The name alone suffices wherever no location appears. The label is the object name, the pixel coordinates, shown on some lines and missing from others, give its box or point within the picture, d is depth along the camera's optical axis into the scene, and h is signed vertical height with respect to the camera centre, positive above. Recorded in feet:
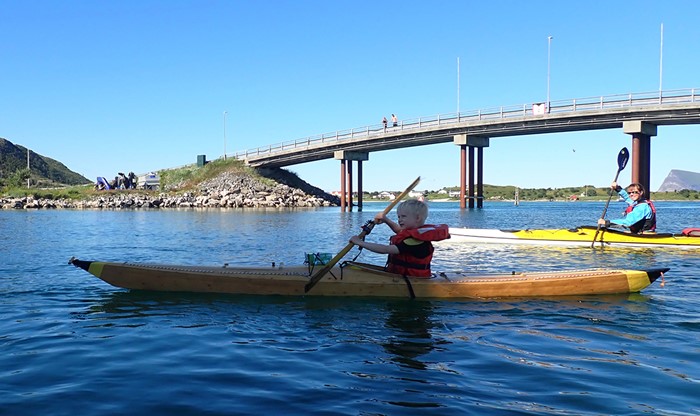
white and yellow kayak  55.52 -5.33
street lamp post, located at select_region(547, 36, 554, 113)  168.30 +43.30
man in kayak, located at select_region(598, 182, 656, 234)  54.90 -2.46
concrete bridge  126.31 +16.82
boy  27.14 -2.55
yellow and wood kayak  30.19 -5.15
